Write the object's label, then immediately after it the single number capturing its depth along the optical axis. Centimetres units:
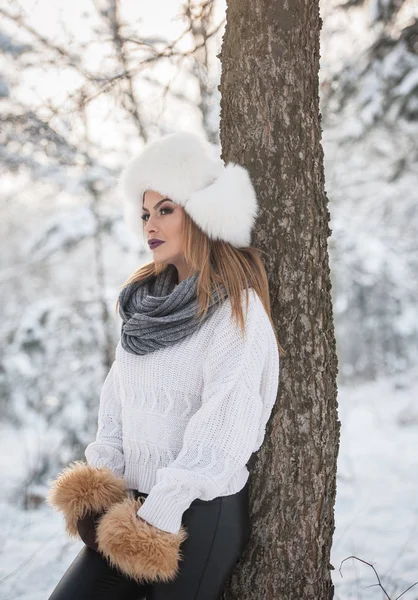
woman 198
